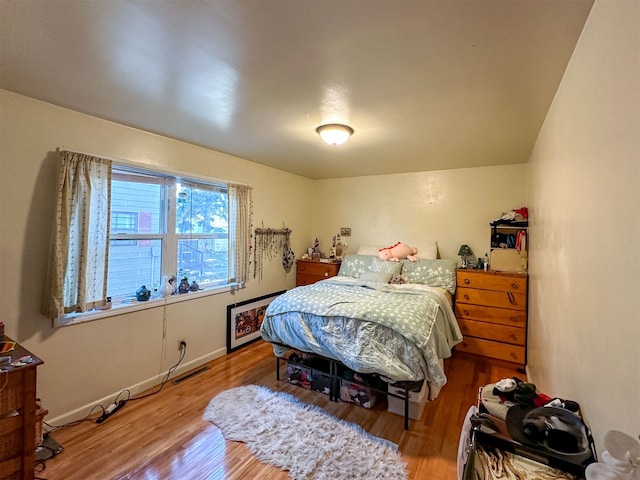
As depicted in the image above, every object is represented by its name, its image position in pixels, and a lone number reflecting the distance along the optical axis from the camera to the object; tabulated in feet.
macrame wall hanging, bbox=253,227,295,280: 12.12
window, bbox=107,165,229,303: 7.95
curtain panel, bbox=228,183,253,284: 10.76
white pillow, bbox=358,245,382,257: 13.65
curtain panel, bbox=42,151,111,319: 6.35
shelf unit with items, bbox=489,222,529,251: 10.48
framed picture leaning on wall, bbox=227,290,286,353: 10.94
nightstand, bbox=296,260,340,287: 13.71
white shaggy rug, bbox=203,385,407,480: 5.55
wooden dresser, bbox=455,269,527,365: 9.93
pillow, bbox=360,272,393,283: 11.49
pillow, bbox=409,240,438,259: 12.32
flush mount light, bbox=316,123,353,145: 7.27
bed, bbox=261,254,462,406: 6.68
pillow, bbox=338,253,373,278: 12.74
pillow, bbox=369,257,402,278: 12.07
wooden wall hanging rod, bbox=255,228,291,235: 12.14
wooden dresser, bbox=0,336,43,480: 4.44
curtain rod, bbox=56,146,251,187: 6.76
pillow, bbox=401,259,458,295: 11.06
